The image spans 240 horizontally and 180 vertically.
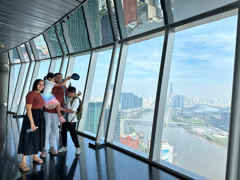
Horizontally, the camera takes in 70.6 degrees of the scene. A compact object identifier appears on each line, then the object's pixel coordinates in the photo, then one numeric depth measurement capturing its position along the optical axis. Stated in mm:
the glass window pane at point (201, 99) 2555
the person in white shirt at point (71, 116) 3154
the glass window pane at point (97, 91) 4973
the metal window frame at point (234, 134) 1995
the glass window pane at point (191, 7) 2466
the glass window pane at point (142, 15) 3088
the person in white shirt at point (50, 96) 2996
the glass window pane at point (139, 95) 3521
